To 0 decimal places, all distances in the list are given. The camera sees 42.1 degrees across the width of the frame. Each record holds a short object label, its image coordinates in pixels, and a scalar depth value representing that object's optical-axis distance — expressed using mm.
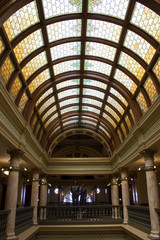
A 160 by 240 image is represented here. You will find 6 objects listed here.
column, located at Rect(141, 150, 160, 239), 9828
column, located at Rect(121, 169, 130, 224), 15494
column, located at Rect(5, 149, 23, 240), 9477
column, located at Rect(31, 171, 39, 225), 15208
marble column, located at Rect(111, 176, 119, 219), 19475
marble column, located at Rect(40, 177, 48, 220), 19494
